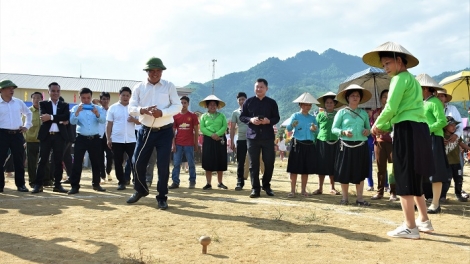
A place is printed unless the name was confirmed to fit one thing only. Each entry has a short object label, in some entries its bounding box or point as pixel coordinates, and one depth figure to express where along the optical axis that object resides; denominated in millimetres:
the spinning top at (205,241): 3896
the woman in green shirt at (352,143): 7164
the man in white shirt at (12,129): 8641
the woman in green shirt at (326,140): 8617
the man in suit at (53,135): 8547
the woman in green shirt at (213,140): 10000
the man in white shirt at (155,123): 6707
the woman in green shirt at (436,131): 6230
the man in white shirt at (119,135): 9430
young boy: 7383
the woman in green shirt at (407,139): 4777
